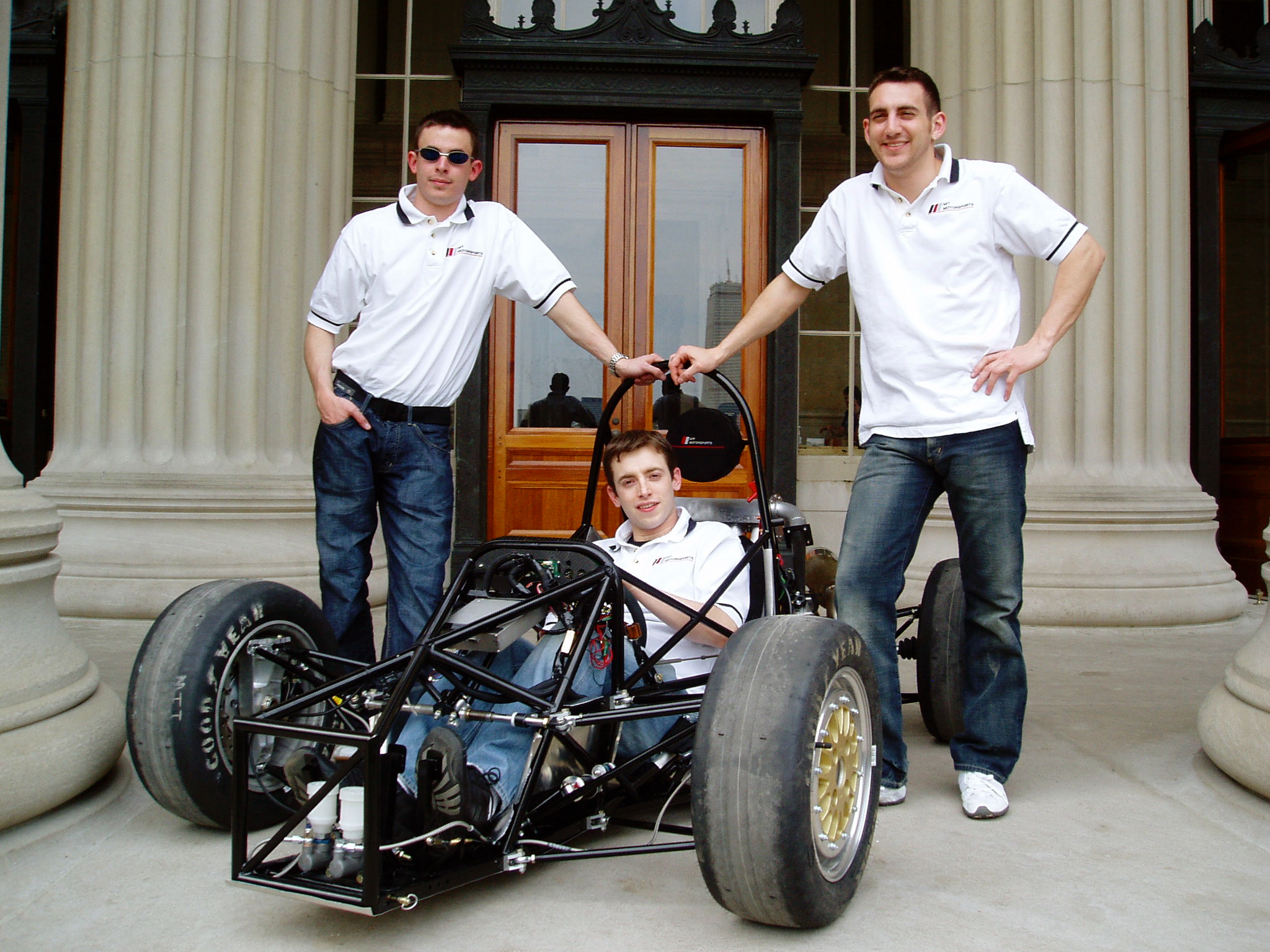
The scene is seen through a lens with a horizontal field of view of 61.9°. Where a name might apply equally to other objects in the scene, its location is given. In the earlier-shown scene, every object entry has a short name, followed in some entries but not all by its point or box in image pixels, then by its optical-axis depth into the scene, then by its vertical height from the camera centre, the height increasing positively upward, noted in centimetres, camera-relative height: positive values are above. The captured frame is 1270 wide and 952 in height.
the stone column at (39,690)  274 -51
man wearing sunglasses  330 +45
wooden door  691 +160
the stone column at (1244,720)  296 -58
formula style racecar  202 -49
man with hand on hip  287 +38
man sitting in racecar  245 -19
